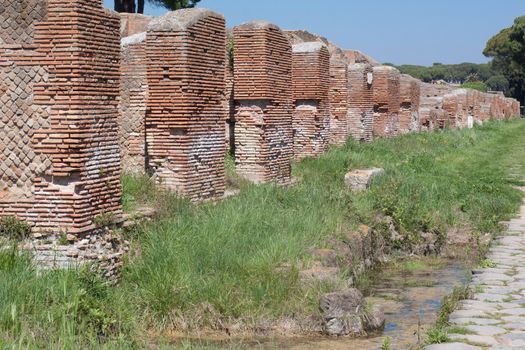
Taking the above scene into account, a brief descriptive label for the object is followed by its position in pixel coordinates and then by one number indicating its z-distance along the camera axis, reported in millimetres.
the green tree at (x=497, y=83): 113625
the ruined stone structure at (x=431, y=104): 29750
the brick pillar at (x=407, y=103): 26203
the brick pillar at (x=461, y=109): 34406
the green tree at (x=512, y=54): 75000
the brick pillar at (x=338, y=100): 18938
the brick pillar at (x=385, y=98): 22828
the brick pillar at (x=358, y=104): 20219
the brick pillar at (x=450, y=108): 32250
